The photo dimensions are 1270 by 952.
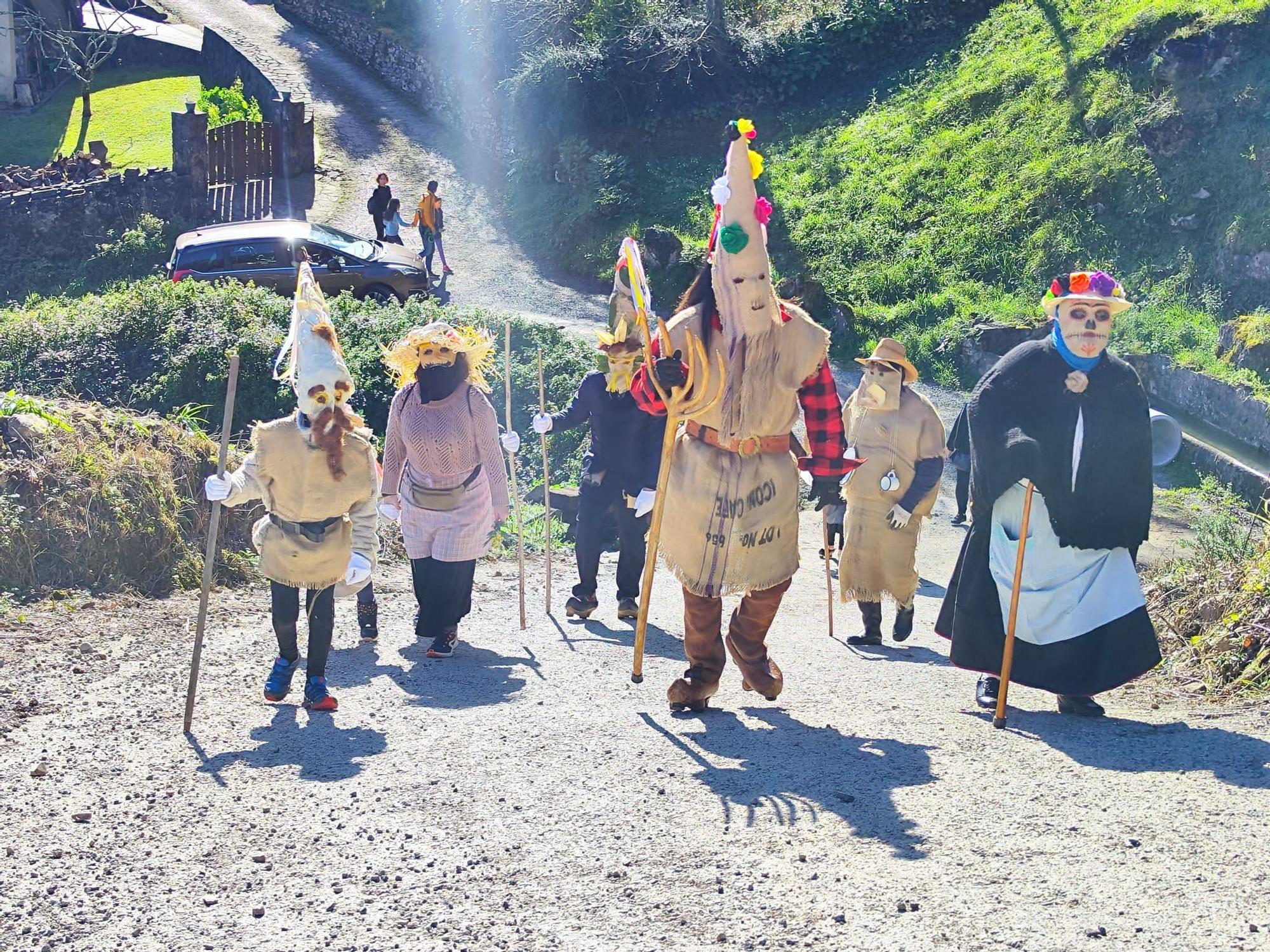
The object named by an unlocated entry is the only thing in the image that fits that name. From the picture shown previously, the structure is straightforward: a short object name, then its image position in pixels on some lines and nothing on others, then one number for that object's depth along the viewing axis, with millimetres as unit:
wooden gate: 25625
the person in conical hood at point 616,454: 8672
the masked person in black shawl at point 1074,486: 6480
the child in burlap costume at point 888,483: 8602
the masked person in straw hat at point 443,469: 7727
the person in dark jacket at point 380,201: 22391
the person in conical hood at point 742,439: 6062
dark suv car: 19672
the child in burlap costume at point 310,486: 6594
